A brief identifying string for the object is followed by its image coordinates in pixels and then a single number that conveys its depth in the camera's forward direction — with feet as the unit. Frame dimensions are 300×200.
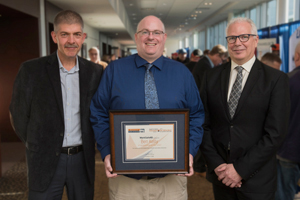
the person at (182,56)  28.11
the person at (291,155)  7.32
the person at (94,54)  19.70
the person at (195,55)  20.52
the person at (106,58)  28.17
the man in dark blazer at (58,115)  5.99
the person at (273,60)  11.16
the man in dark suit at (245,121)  5.61
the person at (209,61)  14.87
